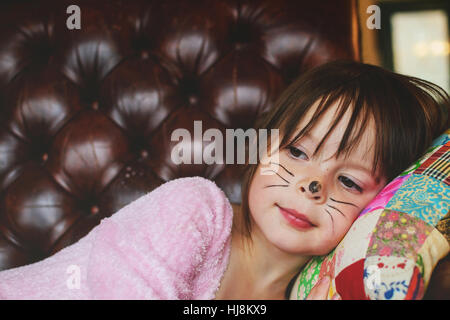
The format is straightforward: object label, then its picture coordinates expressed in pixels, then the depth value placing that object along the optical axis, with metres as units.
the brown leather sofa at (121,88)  0.86
